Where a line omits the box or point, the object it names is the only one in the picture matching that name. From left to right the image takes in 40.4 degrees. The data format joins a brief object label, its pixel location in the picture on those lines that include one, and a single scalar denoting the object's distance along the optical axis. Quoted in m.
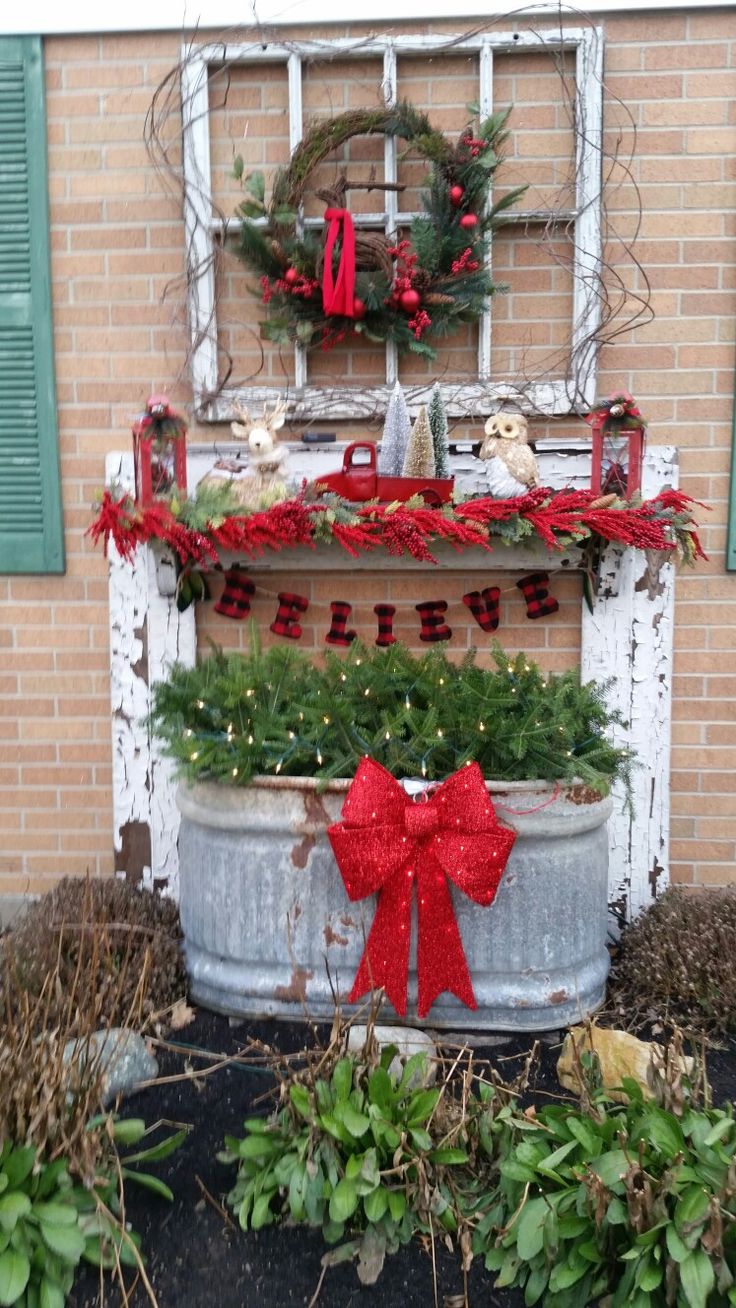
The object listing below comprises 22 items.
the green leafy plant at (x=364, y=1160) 1.91
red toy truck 3.00
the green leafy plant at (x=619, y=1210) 1.65
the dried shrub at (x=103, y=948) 2.62
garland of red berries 2.94
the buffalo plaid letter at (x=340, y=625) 3.40
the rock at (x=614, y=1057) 2.36
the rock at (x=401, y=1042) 2.35
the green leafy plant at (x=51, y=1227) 1.75
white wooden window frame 3.18
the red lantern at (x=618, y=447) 3.02
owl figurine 3.02
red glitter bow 2.54
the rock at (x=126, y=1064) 2.36
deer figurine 3.03
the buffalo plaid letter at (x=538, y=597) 3.35
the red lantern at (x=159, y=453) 3.05
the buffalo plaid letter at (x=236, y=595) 3.40
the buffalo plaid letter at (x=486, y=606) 3.36
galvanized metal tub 2.66
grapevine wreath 3.11
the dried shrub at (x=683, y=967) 2.75
